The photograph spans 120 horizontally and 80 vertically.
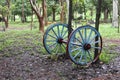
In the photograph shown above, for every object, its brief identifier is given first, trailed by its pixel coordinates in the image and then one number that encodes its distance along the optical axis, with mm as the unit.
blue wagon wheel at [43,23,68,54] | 7477
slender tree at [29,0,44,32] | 13695
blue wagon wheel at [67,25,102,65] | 5941
